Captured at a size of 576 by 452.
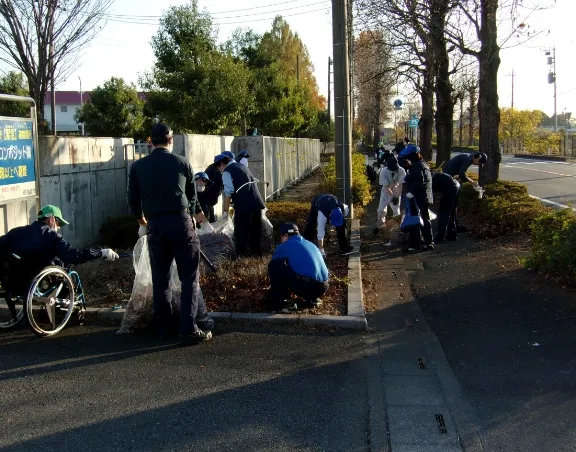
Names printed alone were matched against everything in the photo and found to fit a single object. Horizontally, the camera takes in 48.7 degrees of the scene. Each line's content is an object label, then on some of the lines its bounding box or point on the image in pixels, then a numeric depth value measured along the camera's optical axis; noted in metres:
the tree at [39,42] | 15.88
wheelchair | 5.73
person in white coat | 12.36
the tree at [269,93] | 27.97
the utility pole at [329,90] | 47.19
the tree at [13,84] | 26.81
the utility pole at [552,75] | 50.33
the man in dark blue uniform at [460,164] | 12.13
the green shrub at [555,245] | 7.27
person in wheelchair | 5.85
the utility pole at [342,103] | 12.58
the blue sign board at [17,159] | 7.05
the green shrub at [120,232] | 10.52
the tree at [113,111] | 34.88
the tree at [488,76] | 15.01
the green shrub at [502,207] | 11.28
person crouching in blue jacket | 6.44
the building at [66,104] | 86.62
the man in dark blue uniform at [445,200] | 11.05
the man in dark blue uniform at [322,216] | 8.88
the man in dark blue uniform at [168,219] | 5.58
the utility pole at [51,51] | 16.19
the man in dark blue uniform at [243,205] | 8.58
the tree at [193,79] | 20.19
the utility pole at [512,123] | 70.41
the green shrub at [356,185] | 15.95
